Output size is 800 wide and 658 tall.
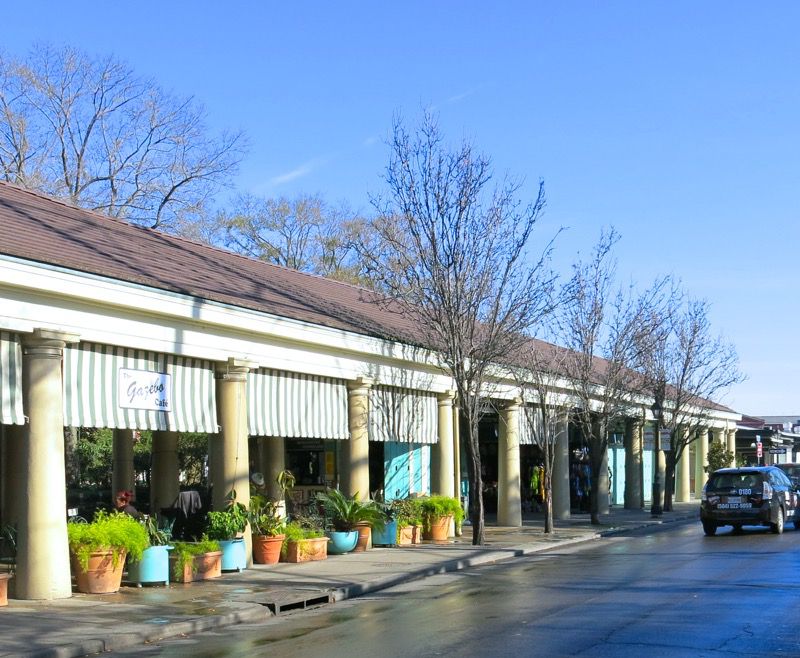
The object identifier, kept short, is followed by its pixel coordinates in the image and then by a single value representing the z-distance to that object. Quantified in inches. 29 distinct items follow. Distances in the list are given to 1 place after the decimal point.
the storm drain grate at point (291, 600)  582.9
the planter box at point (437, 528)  1015.6
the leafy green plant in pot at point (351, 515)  887.1
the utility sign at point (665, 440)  1451.6
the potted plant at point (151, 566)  651.5
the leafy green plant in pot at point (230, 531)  730.2
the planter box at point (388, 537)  943.0
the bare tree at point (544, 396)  1131.8
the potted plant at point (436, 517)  1014.4
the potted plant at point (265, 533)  782.5
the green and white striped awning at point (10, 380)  587.2
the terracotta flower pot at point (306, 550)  805.2
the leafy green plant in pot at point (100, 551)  615.5
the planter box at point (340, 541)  871.7
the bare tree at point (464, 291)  945.5
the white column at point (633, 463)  1614.2
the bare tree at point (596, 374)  1238.9
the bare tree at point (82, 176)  1433.3
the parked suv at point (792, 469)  2291.2
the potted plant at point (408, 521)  964.6
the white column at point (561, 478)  1407.5
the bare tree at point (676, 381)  1453.0
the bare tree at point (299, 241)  2085.4
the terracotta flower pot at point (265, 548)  781.9
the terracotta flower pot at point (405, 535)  962.1
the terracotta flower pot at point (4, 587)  549.2
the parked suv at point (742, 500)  1057.5
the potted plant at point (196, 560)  671.1
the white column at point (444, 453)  1085.8
